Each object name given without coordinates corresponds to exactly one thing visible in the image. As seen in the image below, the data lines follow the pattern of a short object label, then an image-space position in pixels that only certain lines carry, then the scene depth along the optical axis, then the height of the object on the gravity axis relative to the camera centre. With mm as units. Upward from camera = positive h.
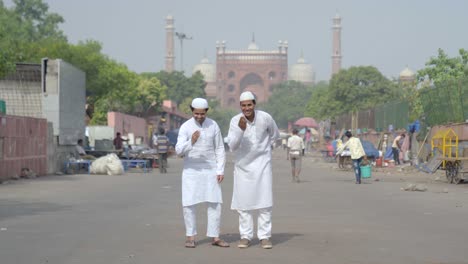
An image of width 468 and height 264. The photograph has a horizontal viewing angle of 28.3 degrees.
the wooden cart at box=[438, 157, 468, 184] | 20391 -268
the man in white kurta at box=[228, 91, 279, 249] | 9047 -89
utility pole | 103444 +13439
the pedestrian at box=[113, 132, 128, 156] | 32312 +400
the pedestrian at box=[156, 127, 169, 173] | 28562 +174
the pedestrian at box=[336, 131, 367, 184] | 21859 +59
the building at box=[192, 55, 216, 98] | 183000 +16481
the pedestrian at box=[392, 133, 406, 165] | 34241 +248
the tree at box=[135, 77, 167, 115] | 69375 +4542
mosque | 174125 +16169
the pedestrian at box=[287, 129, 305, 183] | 22900 +56
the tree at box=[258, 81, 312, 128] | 143875 +8521
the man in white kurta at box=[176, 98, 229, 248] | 9086 -101
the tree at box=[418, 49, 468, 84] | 47875 +4668
